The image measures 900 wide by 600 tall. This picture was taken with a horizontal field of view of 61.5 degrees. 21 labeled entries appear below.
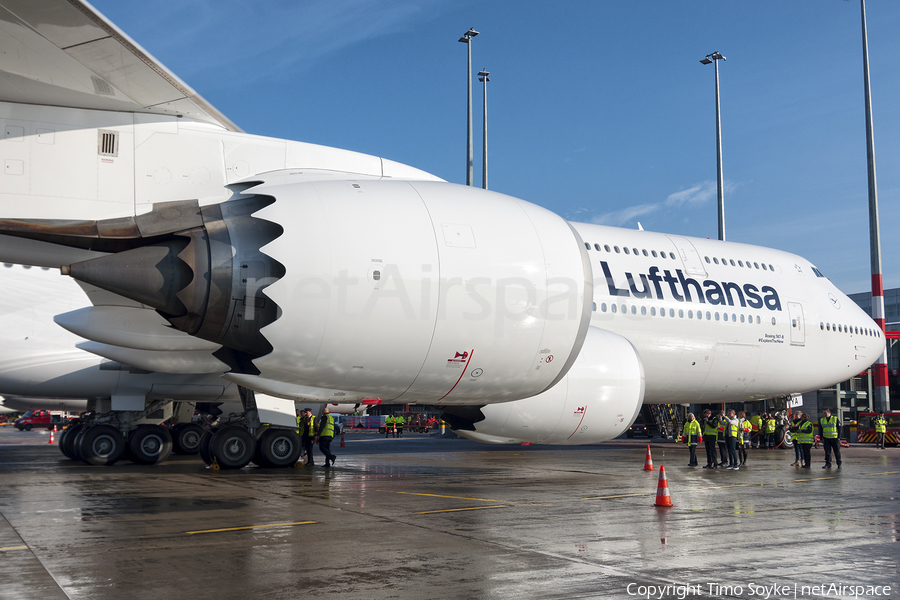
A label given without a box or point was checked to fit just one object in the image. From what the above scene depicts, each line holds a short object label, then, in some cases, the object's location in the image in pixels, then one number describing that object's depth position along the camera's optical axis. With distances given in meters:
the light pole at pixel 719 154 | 40.44
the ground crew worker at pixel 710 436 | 19.03
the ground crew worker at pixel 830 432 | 19.09
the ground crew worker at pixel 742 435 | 19.94
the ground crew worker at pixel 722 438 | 19.41
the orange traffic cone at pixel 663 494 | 11.30
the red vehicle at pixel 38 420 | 60.00
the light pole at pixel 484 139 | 39.47
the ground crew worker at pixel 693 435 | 19.39
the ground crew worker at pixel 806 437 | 18.97
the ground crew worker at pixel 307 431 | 19.27
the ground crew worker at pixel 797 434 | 19.50
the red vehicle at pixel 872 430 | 31.29
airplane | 11.04
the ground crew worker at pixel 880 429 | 29.20
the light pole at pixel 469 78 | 37.03
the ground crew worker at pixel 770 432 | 27.38
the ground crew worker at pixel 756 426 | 28.99
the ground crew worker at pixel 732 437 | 18.77
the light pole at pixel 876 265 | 33.12
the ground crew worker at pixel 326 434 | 18.16
